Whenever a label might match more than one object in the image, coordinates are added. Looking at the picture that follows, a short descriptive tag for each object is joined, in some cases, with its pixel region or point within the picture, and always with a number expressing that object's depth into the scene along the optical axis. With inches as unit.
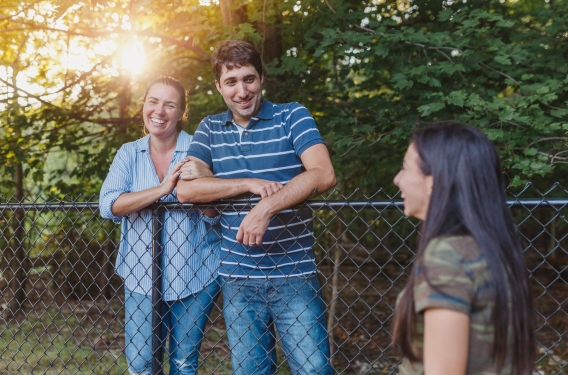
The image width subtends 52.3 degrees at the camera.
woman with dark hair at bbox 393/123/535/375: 50.1
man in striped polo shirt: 96.5
